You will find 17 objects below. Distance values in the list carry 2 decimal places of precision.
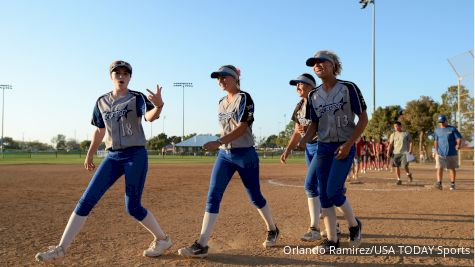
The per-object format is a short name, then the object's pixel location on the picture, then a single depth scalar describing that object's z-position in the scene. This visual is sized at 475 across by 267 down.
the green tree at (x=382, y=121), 35.50
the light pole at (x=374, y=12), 31.25
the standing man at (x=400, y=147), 12.05
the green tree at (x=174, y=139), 121.91
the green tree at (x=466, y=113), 23.95
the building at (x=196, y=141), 75.19
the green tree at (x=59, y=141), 157.88
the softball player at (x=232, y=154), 4.26
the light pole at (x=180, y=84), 80.75
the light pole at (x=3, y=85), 72.94
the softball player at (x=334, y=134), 4.28
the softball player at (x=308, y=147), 4.99
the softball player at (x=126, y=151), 4.16
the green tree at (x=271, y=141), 148.38
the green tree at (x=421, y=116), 44.38
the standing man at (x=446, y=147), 10.42
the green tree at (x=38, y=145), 148.00
